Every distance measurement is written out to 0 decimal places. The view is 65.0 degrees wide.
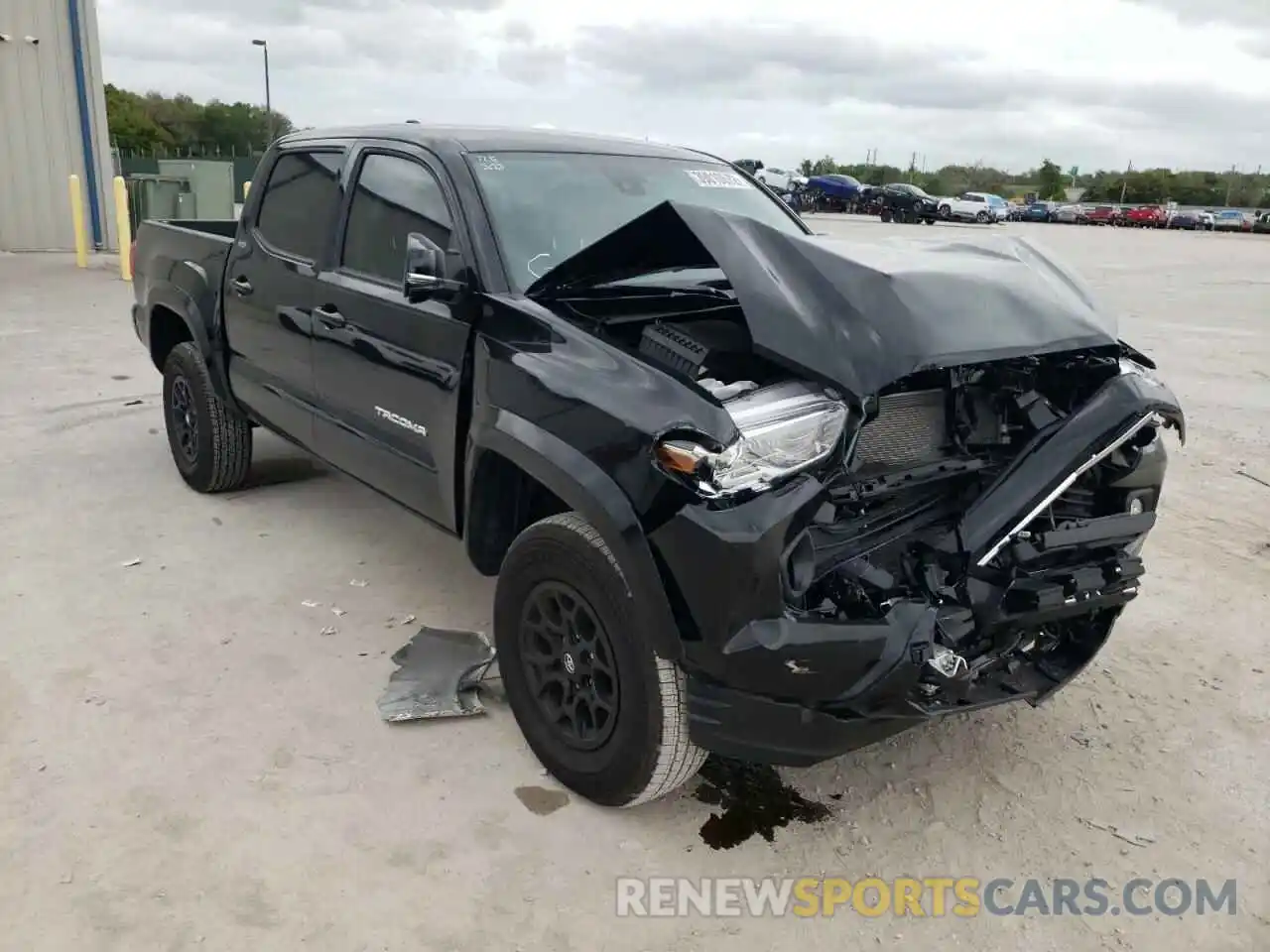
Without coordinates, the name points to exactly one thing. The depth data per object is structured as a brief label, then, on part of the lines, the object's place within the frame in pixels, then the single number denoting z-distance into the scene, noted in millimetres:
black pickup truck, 2385
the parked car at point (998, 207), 40719
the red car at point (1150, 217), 49344
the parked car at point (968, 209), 39562
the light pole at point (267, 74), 37875
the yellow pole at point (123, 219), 13602
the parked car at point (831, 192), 42125
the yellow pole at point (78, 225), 14773
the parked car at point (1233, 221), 48312
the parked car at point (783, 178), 31250
